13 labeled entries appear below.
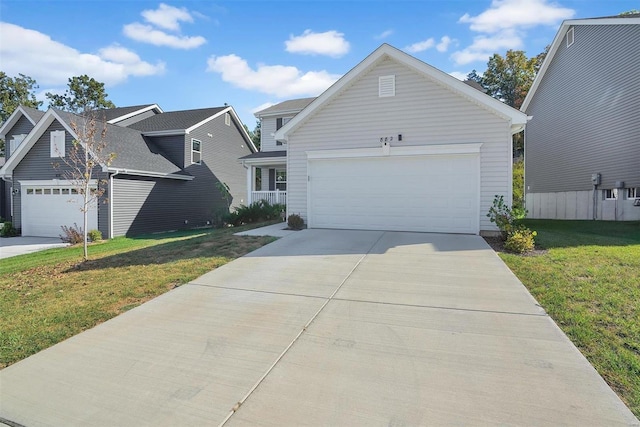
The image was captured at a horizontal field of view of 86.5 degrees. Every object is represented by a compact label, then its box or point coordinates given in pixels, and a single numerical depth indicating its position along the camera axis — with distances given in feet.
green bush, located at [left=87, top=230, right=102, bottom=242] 43.68
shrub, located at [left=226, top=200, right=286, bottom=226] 49.80
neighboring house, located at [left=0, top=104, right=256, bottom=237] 47.57
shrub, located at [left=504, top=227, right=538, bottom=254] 24.14
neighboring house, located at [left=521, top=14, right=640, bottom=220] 43.83
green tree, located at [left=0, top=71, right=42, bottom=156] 103.24
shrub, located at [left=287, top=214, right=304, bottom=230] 36.37
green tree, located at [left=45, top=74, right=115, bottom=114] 126.21
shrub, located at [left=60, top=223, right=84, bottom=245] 41.06
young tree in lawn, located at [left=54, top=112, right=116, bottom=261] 43.70
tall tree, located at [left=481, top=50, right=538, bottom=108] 109.40
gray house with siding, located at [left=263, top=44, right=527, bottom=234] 31.40
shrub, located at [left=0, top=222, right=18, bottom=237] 52.85
